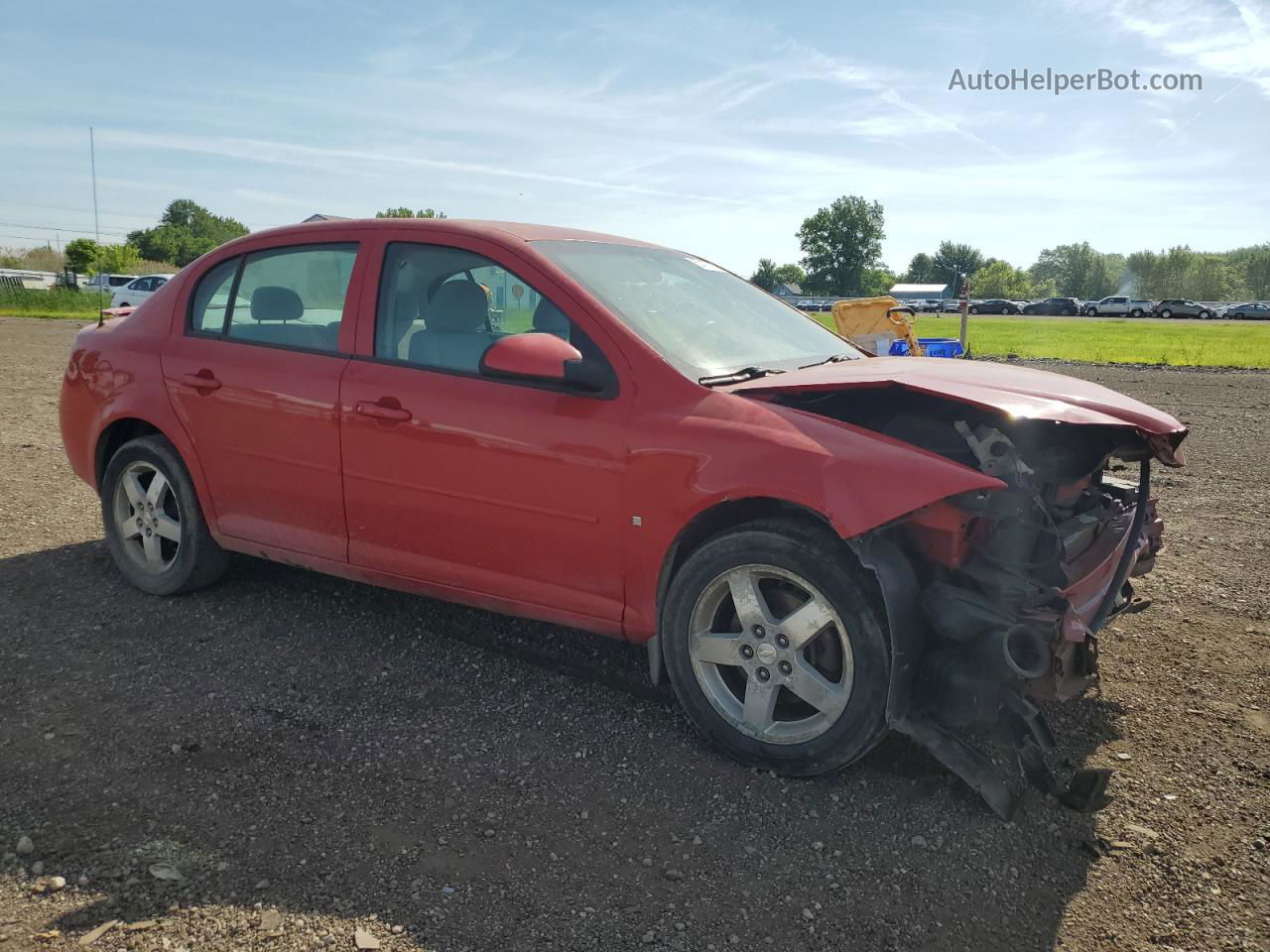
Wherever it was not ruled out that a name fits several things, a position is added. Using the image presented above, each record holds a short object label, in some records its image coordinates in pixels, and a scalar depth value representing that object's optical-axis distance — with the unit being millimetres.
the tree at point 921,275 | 156250
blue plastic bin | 13184
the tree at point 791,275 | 149000
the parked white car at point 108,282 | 44575
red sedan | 2994
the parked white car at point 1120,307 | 76000
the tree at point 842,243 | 135750
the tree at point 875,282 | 129625
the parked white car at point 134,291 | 29531
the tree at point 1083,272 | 132500
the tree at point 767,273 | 140338
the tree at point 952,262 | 153750
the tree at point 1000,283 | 135750
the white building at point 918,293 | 112938
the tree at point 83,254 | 73062
